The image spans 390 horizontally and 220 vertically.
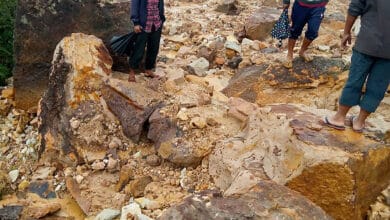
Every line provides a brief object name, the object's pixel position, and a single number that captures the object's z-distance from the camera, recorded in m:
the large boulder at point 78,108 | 4.41
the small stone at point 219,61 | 6.51
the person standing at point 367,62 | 3.05
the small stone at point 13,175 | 4.50
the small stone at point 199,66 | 6.07
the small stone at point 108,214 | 3.58
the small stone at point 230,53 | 6.70
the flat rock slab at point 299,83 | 5.08
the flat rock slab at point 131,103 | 4.40
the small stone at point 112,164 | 4.15
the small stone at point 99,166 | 4.17
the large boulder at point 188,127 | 3.98
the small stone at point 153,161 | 4.09
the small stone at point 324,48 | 6.94
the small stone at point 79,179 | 4.11
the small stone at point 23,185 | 4.31
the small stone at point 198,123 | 4.16
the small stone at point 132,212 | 3.46
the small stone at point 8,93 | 5.95
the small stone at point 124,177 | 3.96
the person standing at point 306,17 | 4.60
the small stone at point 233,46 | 6.75
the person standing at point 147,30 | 4.66
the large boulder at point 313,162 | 3.14
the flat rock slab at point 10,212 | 3.75
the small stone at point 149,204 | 3.59
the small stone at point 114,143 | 4.34
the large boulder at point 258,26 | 7.54
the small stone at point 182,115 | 4.24
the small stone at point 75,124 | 4.46
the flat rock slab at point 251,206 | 2.34
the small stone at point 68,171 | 4.29
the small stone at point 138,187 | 3.82
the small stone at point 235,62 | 6.37
